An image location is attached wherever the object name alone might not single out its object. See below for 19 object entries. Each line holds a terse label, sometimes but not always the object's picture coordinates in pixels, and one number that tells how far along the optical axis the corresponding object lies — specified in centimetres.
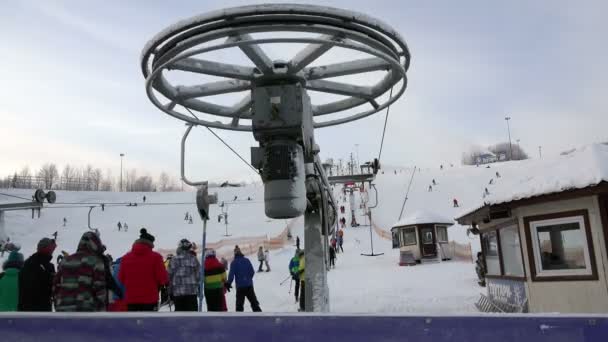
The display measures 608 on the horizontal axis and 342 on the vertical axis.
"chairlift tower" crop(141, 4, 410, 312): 346
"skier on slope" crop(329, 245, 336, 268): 2156
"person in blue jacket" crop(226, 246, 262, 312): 942
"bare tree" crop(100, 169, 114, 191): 11885
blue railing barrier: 251
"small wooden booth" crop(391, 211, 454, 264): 2375
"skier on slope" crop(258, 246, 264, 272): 2223
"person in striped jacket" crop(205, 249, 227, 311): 826
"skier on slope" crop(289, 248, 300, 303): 1215
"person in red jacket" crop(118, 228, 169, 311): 595
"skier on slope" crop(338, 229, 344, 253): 3093
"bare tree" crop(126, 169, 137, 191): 12362
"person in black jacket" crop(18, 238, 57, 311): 590
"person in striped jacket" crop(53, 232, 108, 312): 494
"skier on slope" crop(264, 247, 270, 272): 2240
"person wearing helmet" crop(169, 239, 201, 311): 728
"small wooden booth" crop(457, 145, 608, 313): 700
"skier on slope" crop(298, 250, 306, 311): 1016
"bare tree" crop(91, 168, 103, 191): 11750
